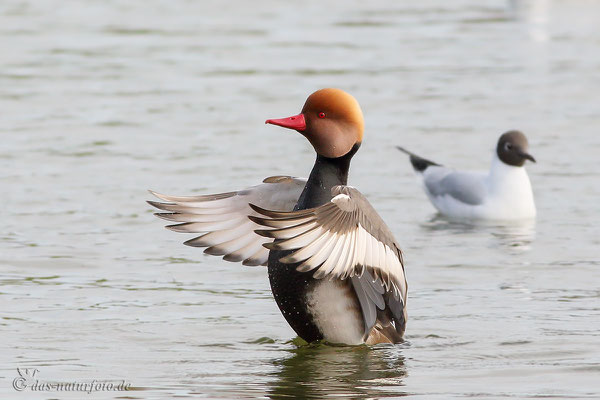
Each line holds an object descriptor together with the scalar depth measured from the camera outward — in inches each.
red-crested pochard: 514.9
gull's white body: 979.9
